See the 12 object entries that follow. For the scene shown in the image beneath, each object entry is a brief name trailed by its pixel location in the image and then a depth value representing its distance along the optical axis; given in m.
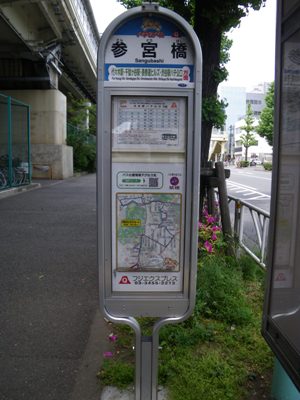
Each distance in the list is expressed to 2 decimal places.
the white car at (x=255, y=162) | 68.62
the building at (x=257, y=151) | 78.88
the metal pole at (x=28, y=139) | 14.58
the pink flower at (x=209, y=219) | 4.44
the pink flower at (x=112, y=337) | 3.13
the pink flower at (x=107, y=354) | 2.95
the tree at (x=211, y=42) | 4.45
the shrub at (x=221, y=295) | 3.38
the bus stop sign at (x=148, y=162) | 2.09
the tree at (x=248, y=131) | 66.69
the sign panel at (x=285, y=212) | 1.89
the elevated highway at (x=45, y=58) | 14.14
